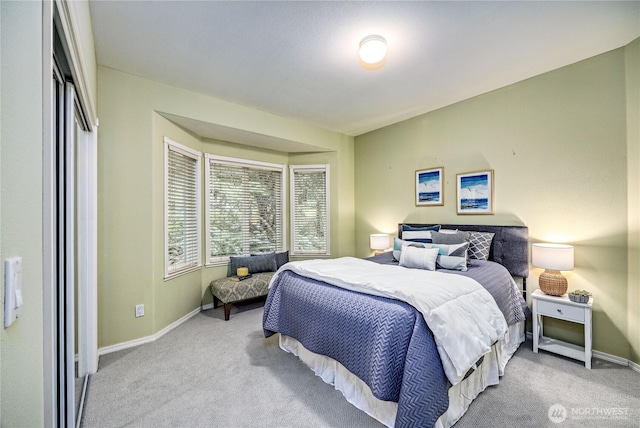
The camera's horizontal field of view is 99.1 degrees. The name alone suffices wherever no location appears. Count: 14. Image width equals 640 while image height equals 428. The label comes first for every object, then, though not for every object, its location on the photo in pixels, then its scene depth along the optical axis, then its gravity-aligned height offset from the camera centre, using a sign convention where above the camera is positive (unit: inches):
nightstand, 90.4 -36.2
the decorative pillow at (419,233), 131.1 -9.8
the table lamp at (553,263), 94.8 -17.7
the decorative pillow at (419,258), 104.2 -17.3
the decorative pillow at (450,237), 117.3 -10.6
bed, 59.2 -29.3
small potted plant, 91.5 -28.3
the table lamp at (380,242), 163.2 -17.0
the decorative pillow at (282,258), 168.9 -27.6
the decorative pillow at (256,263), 154.9 -28.3
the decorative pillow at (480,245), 117.4 -13.8
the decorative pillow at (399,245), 118.4 -14.1
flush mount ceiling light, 85.7 +52.8
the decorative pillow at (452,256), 103.0 -16.8
